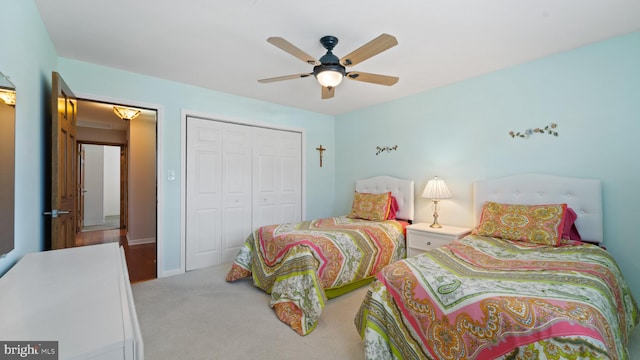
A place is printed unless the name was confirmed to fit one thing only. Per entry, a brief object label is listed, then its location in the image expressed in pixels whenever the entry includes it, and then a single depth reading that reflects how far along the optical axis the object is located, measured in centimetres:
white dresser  74
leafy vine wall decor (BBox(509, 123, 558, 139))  275
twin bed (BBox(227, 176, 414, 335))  239
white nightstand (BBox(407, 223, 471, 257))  304
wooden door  196
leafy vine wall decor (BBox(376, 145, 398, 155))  416
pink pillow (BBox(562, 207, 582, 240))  244
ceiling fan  193
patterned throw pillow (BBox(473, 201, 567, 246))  235
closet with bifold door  367
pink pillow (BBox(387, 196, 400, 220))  384
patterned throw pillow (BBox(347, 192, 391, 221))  375
